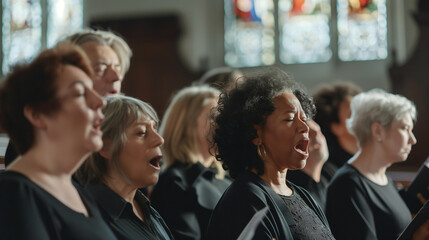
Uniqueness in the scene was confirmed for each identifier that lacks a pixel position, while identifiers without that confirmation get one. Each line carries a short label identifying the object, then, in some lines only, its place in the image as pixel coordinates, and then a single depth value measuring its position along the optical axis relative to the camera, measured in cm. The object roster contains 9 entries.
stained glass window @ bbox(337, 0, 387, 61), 1059
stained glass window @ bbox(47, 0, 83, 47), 1230
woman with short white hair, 365
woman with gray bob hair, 250
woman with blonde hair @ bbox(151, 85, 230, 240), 367
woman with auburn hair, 179
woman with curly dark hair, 267
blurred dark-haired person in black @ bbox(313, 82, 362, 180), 520
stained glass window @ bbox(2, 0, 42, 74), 1254
